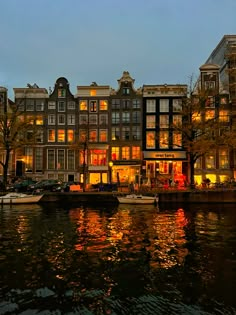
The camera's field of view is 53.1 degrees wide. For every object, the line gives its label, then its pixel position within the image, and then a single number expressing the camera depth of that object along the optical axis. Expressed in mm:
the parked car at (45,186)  35200
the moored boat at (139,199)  29676
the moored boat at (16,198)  29722
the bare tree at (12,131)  35204
